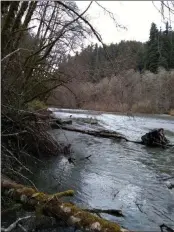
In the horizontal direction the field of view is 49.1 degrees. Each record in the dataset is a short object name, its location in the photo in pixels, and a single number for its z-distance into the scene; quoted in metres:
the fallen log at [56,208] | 2.35
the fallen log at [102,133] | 8.32
